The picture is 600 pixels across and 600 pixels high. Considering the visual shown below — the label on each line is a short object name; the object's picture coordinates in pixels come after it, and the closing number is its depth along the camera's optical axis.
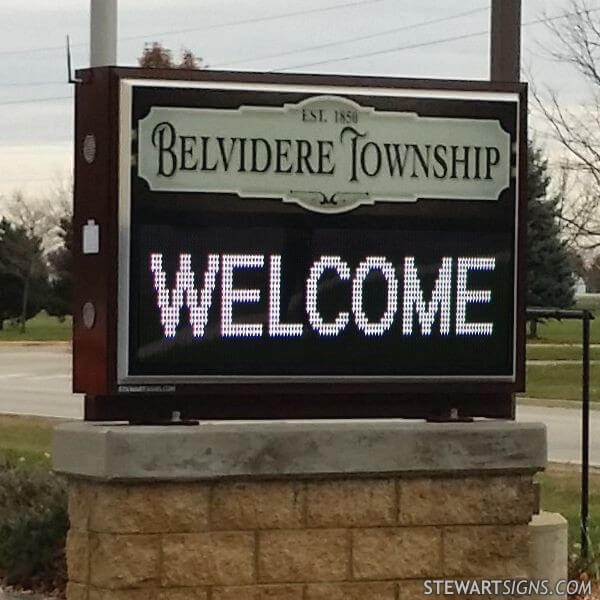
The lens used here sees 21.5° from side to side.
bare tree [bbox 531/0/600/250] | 34.69
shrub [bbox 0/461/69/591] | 10.20
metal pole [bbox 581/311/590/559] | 10.18
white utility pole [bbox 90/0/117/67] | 11.78
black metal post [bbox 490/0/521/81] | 8.87
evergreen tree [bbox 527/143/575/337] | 49.03
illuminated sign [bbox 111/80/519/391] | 6.92
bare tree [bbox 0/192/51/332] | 67.00
